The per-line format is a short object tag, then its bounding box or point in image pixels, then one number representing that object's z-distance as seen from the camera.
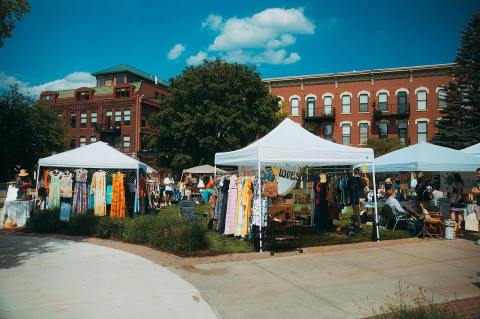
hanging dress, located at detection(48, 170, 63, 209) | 13.91
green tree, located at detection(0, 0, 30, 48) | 11.25
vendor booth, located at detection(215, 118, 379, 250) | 9.83
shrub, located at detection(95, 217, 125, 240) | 11.03
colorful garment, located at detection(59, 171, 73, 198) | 13.70
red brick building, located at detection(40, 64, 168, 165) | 53.09
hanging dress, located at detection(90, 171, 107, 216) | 14.02
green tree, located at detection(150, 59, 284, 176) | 33.97
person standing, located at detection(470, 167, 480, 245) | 10.70
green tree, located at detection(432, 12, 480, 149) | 31.09
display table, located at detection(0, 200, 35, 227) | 13.22
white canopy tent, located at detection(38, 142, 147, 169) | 14.10
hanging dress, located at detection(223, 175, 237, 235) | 11.12
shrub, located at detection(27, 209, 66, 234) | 12.14
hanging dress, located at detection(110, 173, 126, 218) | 14.22
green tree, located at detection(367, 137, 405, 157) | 38.28
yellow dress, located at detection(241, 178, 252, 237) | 10.43
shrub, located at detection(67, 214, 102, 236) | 11.62
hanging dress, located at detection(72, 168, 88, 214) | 13.91
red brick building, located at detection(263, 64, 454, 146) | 42.16
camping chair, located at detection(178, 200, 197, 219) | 11.84
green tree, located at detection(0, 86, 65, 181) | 26.06
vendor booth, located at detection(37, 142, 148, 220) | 13.95
